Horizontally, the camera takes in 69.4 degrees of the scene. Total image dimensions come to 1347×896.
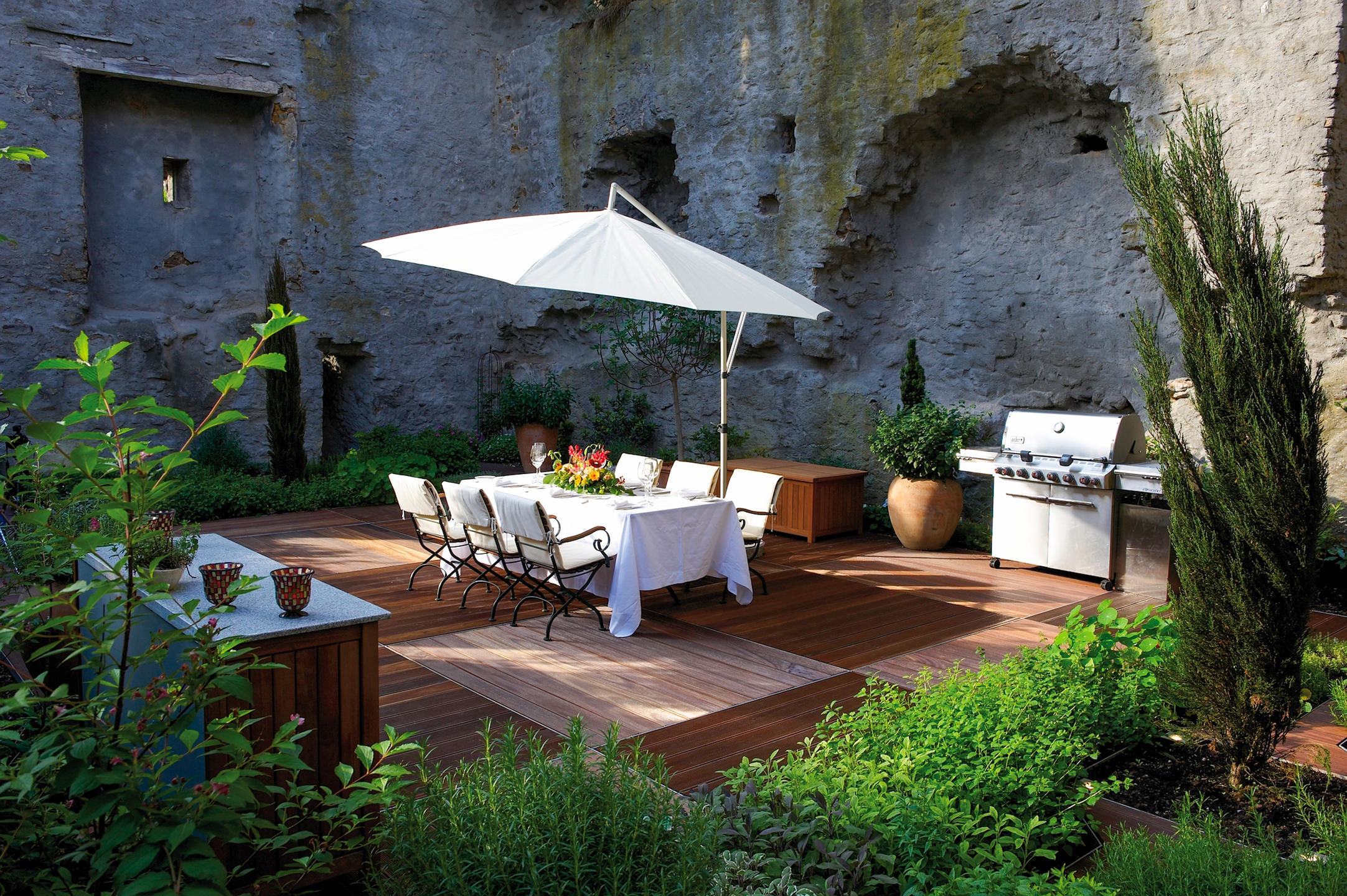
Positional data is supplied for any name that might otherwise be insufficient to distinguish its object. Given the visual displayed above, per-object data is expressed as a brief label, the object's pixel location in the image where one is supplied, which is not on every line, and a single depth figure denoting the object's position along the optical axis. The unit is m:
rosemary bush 2.41
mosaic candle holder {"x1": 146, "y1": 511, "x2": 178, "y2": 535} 3.51
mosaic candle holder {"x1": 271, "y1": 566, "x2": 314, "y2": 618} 3.10
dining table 6.05
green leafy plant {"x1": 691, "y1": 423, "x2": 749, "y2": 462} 11.27
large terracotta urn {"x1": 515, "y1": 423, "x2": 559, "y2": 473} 12.91
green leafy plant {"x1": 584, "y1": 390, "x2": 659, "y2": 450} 12.73
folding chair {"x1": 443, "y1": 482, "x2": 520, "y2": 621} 6.40
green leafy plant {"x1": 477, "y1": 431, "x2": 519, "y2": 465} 13.57
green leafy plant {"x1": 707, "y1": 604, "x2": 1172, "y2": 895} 2.93
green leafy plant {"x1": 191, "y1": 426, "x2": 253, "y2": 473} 11.77
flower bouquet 6.79
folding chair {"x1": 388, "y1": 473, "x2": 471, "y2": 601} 6.79
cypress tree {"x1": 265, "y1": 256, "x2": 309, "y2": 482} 11.35
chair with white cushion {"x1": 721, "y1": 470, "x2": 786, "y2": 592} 7.16
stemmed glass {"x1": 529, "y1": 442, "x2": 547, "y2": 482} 7.34
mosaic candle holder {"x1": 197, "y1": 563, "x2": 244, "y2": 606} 2.99
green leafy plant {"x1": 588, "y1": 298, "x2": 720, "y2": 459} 11.05
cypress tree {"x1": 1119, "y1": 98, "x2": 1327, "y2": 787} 3.69
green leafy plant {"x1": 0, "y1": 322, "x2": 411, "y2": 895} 1.72
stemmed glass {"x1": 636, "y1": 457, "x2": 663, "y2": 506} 6.91
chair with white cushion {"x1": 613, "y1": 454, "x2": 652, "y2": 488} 7.79
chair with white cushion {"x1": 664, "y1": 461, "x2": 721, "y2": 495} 7.36
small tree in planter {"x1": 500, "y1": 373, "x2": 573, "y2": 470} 12.99
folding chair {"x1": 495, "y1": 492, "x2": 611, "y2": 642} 5.95
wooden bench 9.22
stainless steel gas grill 7.19
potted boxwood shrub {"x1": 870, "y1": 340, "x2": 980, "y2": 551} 8.55
